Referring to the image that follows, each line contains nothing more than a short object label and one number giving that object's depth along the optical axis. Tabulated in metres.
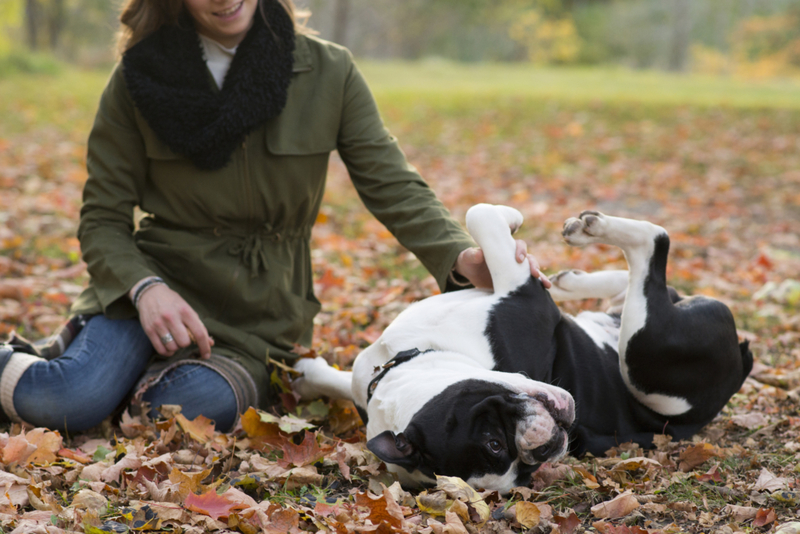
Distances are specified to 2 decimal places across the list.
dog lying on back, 4.23
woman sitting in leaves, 5.80
